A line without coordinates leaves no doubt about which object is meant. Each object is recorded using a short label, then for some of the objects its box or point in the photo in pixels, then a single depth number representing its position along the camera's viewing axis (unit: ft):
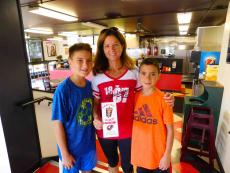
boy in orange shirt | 3.81
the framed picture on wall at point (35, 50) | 17.88
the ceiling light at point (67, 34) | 33.79
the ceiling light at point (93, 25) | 22.46
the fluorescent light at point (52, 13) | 13.82
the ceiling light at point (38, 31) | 27.09
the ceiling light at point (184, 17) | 17.90
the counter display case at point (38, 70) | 13.56
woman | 3.95
